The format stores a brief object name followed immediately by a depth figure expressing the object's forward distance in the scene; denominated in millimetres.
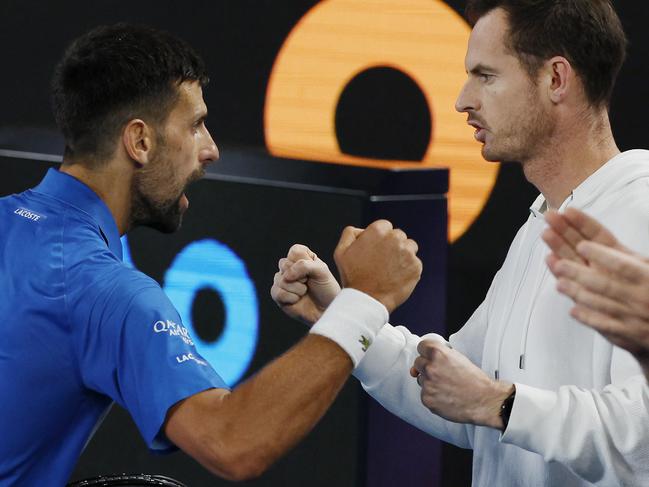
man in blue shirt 5219
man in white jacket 5309
